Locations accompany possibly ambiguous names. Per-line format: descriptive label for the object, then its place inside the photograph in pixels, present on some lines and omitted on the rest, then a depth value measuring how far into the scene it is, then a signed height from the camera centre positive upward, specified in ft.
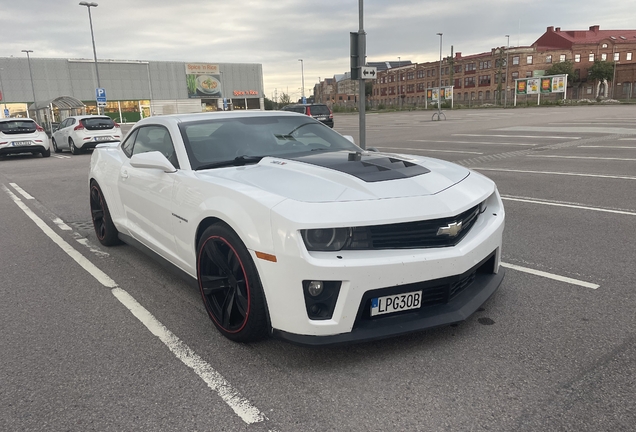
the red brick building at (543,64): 258.98 +17.08
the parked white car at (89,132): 61.72 -2.67
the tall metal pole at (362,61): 39.09 +3.02
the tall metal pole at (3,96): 209.77 +6.84
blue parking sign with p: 122.42 +3.45
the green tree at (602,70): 249.34 +10.63
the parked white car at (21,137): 58.29 -2.86
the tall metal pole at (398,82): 351.25 +11.78
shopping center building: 215.72 +11.22
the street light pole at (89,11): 117.03 +22.63
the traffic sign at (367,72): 39.19 +2.17
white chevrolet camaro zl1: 8.71 -2.52
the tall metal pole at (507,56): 269.03 +20.36
